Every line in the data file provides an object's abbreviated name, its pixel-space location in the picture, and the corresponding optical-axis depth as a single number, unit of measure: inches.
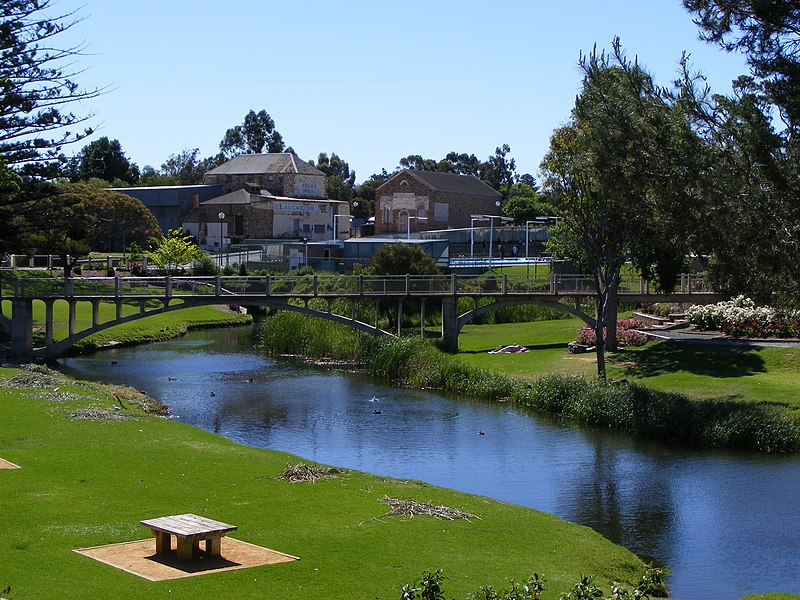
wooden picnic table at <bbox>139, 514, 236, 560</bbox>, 568.1
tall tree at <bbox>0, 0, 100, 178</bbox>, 1776.6
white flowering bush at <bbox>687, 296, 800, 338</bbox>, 1616.6
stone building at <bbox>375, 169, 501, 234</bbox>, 4092.0
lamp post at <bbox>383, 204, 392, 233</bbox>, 4175.7
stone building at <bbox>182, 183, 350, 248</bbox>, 3892.7
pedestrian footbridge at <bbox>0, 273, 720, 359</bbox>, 1790.1
